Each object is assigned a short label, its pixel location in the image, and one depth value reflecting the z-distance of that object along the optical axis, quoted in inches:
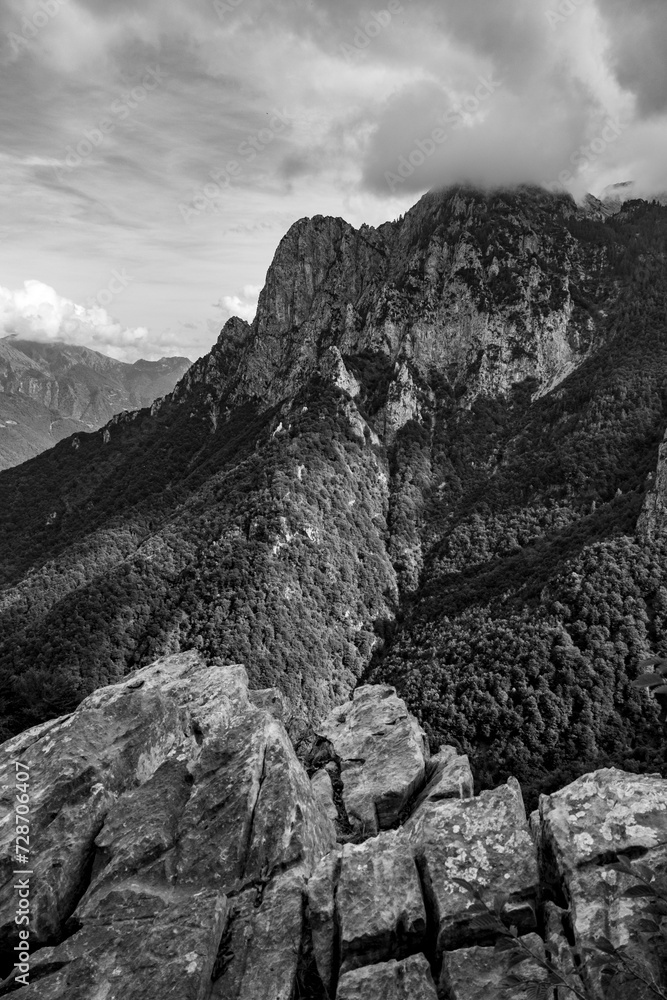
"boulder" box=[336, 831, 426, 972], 784.9
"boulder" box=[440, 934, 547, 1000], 664.4
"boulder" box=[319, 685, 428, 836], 1393.7
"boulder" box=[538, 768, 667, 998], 648.4
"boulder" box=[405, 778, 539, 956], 772.6
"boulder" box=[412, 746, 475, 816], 1316.4
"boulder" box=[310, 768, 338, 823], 1384.6
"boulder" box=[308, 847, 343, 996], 779.4
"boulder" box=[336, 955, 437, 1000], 713.0
